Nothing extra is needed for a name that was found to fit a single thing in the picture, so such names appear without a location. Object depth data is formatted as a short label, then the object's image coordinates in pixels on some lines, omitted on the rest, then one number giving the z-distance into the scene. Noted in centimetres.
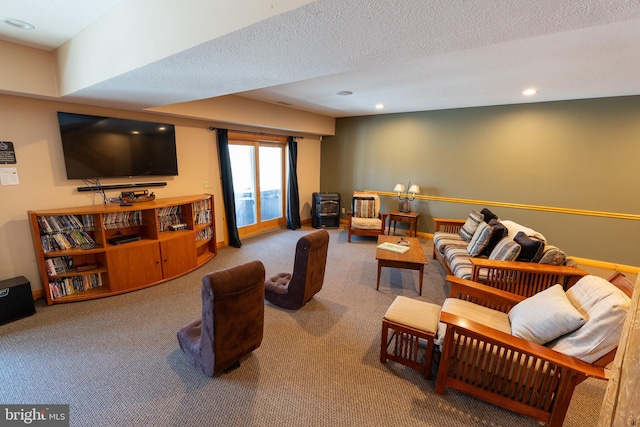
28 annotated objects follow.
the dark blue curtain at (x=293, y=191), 589
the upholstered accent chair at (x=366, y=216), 515
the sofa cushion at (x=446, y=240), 375
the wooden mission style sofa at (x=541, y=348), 148
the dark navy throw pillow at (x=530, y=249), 273
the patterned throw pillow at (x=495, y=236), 313
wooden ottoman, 196
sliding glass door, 511
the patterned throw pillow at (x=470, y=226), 378
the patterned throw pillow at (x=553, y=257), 268
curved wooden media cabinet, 284
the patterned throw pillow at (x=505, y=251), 277
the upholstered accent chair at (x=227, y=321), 175
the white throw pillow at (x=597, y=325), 143
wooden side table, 523
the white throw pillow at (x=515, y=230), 306
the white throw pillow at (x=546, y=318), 162
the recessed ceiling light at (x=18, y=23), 193
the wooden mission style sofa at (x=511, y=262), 264
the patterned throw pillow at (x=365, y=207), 554
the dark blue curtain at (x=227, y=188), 452
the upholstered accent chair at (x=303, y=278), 264
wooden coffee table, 314
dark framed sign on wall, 264
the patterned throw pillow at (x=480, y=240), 313
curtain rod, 440
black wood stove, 609
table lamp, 543
